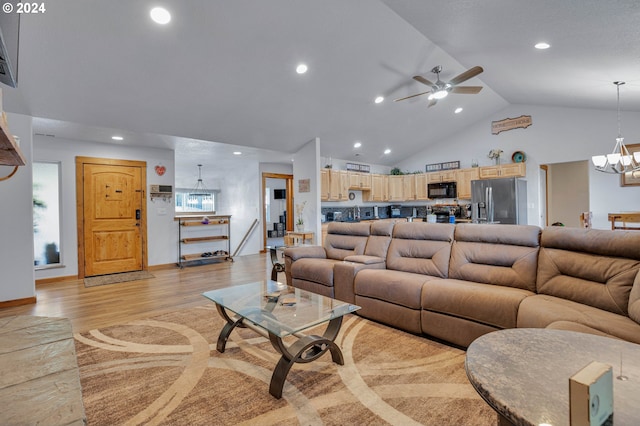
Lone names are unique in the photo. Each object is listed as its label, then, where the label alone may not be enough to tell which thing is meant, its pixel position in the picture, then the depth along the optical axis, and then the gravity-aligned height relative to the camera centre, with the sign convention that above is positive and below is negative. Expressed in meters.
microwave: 7.80 +0.52
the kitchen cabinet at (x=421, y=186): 8.41 +0.66
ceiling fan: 4.28 +1.74
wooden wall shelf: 1.18 +0.30
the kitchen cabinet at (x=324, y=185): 7.36 +0.65
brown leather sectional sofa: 2.11 -0.61
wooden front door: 5.71 +0.00
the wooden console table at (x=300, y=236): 6.40 -0.46
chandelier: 4.35 +0.67
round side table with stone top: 0.87 -0.54
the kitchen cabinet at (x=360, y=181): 8.01 +0.81
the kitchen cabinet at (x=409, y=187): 8.66 +0.66
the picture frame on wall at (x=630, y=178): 5.52 +0.51
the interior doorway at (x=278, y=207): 9.27 +0.20
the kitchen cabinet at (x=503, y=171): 6.92 +0.87
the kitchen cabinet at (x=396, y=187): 8.85 +0.69
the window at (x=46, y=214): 5.33 +0.08
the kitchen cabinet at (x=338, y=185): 7.51 +0.67
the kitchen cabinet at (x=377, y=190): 8.52 +0.59
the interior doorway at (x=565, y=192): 7.58 +0.39
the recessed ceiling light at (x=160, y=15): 3.10 +1.99
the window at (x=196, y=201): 10.36 +0.47
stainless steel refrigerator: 6.61 +0.19
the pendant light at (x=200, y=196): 10.24 +0.64
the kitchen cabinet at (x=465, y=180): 7.52 +0.74
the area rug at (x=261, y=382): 1.81 -1.14
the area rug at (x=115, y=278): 5.23 -1.05
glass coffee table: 2.04 -0.73
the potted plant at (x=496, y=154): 7.34 +1.28
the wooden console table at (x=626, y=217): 4.96 -0.16
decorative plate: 7.00 +1.16
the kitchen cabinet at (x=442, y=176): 7.90 +0.87
